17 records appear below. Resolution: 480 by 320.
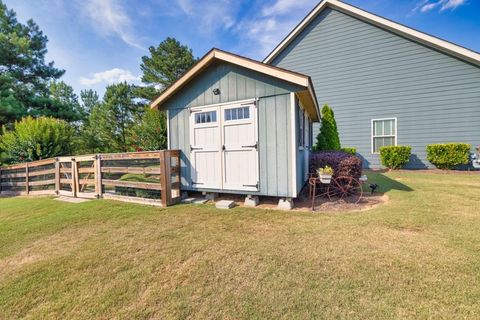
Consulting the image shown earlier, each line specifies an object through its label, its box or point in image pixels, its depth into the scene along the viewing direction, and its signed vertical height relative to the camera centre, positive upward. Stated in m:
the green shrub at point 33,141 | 8.24 +0.72
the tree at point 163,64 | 22.47 +9.56
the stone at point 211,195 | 5.58 -1.03
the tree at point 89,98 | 29.11 +8.10
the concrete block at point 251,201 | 5.01 -1.07
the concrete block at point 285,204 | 4.71 -1.09
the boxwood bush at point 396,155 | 9.38 -0.21
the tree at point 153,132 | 9.62 +1.13
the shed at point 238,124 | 4.63 +0.71
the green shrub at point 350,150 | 10.12 +0.09
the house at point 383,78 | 8.74 +3.20
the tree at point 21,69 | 12.10 +5.71
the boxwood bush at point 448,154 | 8.36 -0.19
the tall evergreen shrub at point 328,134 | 8.60 +0.72
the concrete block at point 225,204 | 4.82 -1.09
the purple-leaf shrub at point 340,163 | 5.62 -0.29
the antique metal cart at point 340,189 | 5.37 -0.93
